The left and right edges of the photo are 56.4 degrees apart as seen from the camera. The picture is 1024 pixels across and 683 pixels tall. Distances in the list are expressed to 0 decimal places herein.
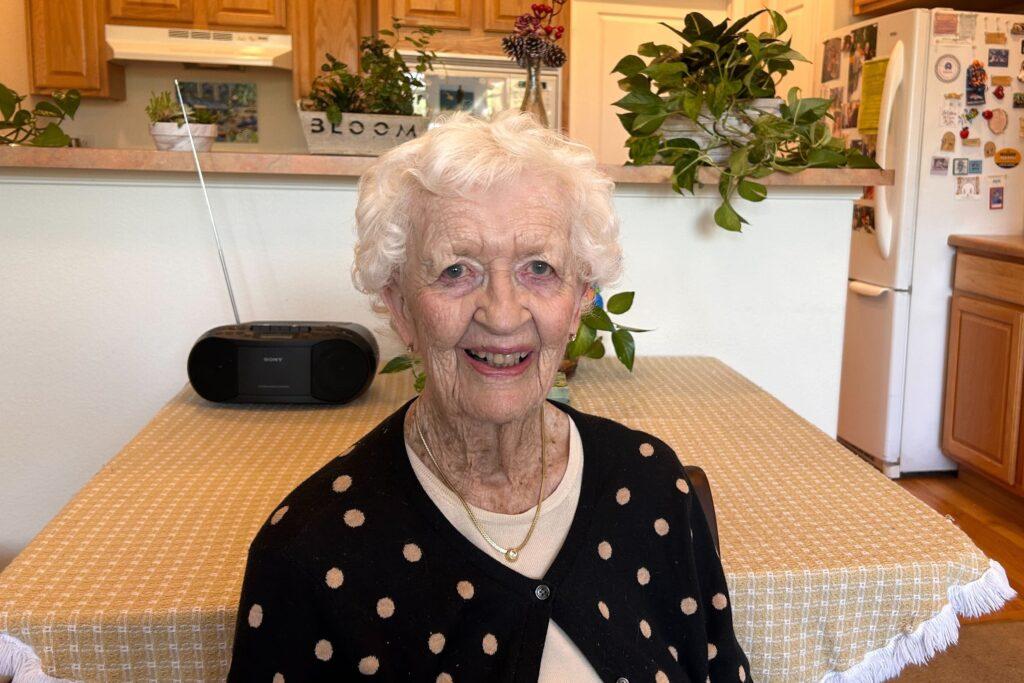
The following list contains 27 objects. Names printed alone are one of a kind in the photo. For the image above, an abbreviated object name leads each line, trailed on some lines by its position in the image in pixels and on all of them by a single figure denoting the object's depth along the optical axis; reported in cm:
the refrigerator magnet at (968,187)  327
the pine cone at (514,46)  186
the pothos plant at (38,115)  179
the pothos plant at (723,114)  182
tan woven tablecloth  93
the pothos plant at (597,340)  164
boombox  161
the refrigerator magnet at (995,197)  330
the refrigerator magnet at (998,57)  323
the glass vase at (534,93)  187
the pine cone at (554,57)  187
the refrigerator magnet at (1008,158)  330
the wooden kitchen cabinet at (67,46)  368
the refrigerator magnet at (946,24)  315
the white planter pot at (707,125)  188
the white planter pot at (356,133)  188
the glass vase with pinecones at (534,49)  185
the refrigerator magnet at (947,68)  319
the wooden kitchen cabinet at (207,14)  369
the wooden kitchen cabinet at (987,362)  301
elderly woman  85
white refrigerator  320
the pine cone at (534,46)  185
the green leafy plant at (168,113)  183
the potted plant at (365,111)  188
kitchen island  186
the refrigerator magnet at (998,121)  326
